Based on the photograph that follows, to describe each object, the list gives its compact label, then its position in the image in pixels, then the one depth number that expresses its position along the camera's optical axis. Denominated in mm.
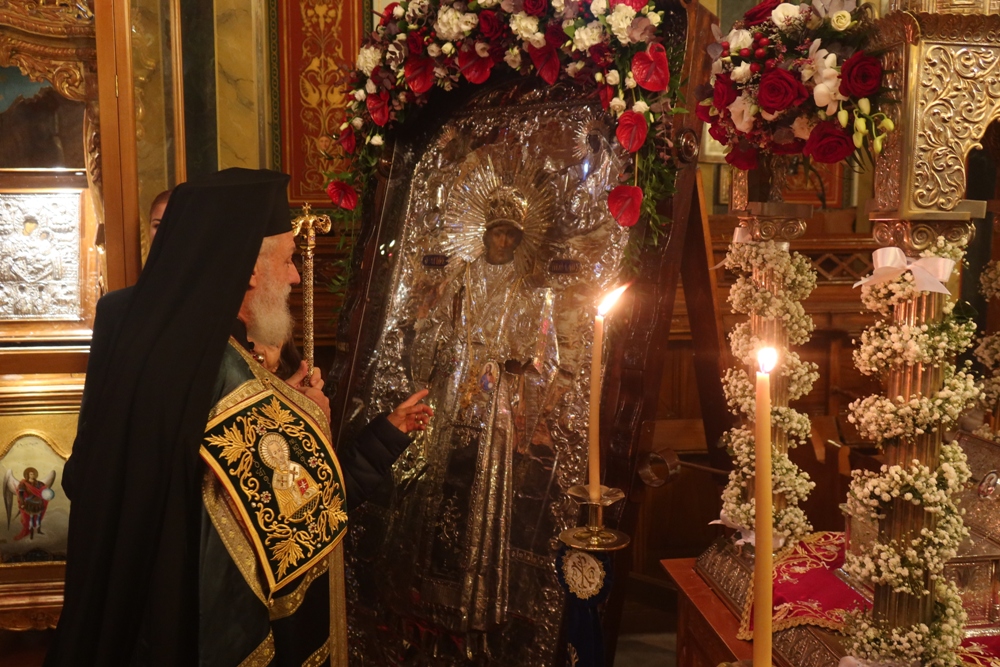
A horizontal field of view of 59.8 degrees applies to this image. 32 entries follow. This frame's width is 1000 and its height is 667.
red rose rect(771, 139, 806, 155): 1904
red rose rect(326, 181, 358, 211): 3174
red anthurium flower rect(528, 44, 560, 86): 2428
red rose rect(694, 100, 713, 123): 2082
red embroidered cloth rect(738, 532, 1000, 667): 1929
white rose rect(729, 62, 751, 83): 1840
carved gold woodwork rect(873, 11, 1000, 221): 1645
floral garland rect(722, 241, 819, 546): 2260
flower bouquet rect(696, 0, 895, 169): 1699
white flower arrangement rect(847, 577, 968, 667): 1750
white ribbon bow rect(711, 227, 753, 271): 2309
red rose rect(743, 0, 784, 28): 1894
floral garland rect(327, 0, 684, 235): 2213
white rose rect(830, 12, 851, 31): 1738
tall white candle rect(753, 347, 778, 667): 1003
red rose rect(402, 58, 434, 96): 2775
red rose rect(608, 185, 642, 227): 2217
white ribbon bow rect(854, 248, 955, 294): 1666
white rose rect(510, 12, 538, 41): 2381
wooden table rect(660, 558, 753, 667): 2166
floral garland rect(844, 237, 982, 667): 1724
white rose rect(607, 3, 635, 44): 2197
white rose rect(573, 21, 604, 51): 2262
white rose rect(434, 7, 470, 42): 2576
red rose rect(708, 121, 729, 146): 2045
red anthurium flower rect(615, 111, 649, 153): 2195
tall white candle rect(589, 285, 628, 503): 1616
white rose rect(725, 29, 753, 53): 1858
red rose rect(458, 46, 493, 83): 2625
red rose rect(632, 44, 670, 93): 2172
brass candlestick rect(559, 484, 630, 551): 1629
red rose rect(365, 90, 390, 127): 2934
